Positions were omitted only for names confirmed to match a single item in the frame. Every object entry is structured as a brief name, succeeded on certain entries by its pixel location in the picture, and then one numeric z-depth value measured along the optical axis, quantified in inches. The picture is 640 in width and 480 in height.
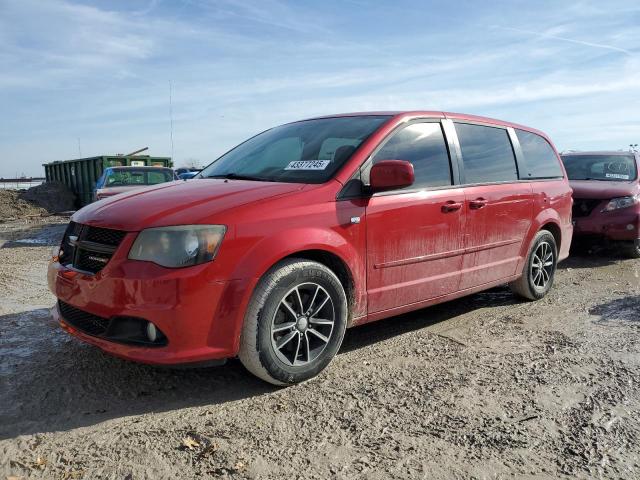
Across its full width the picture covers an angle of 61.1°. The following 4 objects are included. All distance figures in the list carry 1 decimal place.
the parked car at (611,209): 305.6
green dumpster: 676.1
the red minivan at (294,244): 116.5
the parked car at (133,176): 459.2
